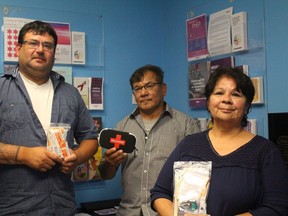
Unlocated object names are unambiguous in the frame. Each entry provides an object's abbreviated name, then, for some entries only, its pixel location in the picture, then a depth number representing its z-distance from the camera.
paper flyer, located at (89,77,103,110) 2.39
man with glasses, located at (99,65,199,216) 1.86
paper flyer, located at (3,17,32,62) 2.15
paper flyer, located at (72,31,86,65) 2.34
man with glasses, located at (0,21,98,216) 1.52
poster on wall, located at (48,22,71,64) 2.28
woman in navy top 1.23
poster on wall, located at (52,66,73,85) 2.28
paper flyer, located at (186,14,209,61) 2.33
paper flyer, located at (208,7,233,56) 2.14
